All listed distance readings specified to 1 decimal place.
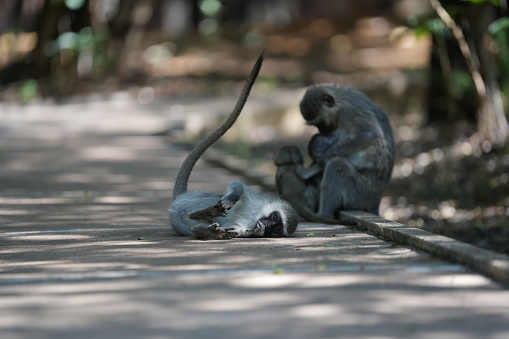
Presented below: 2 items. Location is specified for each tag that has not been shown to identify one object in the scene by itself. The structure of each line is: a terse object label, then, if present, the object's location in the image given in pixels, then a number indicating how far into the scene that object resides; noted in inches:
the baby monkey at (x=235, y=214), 537.0
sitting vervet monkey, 666.2
